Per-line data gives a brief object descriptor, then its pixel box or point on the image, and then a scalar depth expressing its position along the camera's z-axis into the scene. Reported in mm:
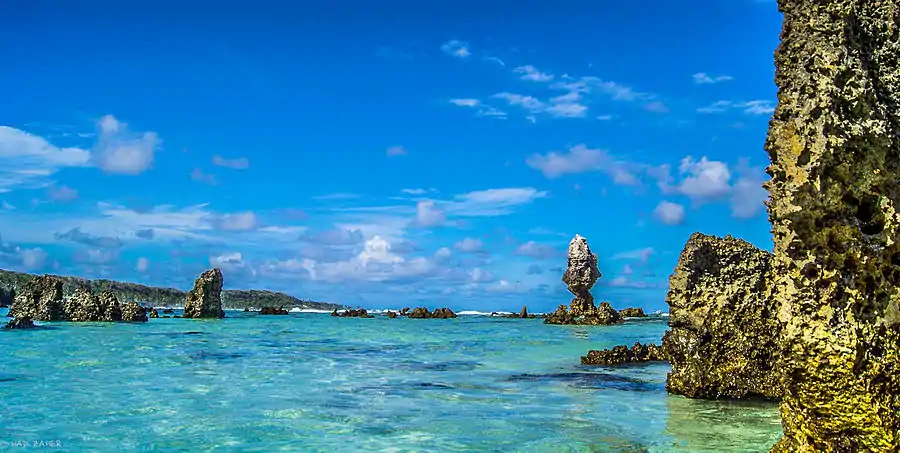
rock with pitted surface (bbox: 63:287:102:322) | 37719
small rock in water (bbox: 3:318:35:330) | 30750
